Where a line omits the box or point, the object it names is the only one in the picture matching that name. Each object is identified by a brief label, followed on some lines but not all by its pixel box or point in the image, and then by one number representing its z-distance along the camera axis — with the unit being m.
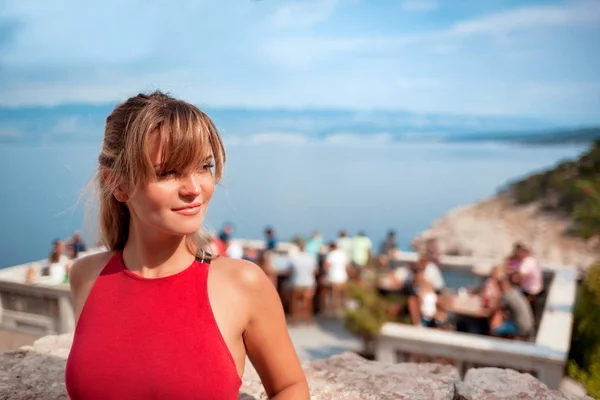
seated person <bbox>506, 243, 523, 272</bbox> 6.50
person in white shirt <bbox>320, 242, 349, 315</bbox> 7.30
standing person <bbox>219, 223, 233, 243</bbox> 8.12
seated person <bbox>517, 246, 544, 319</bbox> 6.38
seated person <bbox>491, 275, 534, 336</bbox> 5.16
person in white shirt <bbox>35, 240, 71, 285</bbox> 6.12
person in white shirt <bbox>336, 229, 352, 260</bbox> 7.94
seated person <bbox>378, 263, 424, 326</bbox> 5.77
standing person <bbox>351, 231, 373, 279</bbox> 7.87
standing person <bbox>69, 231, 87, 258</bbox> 7.34
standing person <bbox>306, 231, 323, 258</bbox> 7.99
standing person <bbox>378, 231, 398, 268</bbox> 8.52
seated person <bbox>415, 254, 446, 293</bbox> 6.13
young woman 1.17
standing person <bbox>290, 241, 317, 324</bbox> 7.01
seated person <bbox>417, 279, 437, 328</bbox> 5.64
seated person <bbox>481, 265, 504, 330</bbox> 5.41
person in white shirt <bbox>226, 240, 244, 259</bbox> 7.60
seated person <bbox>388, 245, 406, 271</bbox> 8.24
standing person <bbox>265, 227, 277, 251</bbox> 8.96
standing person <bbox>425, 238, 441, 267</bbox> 7.63
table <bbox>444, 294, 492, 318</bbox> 5.73
